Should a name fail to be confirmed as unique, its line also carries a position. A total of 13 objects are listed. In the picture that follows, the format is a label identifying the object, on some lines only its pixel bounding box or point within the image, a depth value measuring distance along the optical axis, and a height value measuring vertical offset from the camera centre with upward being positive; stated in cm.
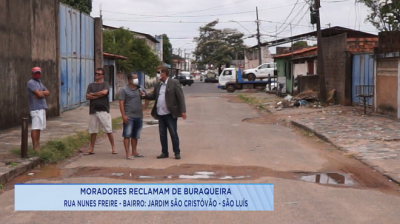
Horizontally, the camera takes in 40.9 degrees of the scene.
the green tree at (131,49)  3853 +261
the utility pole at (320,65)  2486 +95
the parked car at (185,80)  7244 +64
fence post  1005 -107
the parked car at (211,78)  9062 +118
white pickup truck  4997 +122
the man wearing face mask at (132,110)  1060 -51
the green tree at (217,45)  9500 +721
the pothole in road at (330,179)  866 -156
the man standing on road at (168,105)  1038 -39
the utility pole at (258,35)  5800 +561
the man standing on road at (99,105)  1105 -43
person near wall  1069 -38
